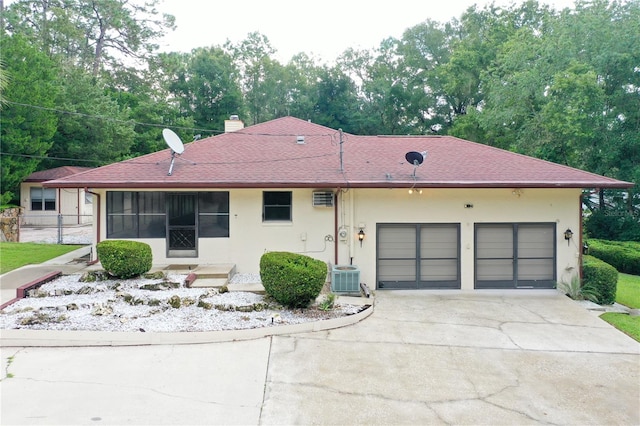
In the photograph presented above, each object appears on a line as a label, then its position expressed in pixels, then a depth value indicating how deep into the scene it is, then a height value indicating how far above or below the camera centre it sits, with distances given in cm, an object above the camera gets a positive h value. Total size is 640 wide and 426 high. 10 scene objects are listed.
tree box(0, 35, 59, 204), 1936 +492
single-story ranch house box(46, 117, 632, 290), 1030 -27
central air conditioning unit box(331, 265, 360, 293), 918 -153
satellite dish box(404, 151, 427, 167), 1033 +142
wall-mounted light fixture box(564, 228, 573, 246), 1030 -53
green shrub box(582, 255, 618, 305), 976 -166
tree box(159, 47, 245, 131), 3161 +958
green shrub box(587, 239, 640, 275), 1487 -157
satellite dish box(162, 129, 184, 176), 1068 +187
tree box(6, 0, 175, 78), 2958 +1456
